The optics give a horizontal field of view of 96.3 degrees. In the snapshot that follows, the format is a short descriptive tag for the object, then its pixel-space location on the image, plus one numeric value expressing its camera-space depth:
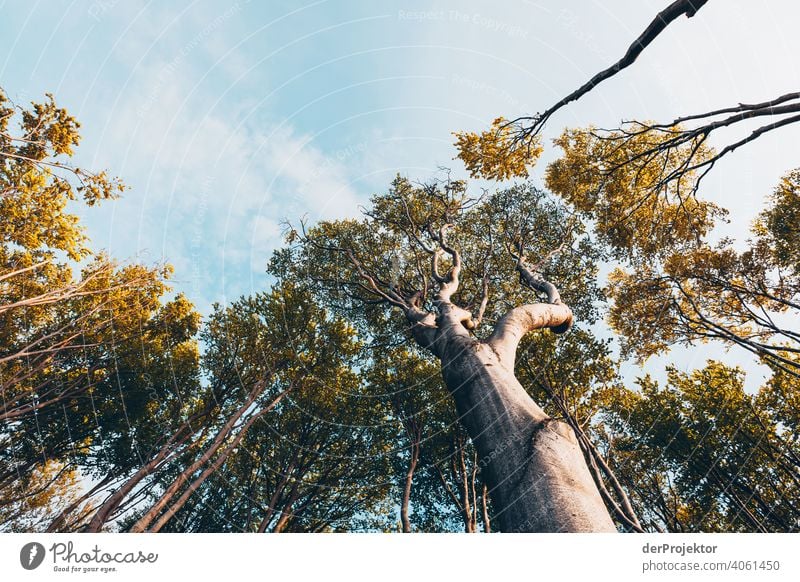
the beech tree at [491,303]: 2.12
